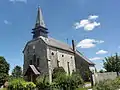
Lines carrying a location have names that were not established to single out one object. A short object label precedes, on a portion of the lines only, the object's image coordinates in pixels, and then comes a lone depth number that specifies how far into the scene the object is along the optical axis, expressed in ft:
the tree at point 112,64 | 99.92
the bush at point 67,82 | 49.75
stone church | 75.92
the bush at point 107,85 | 32.29
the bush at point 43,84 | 48.74
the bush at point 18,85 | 47.07
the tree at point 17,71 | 161.66
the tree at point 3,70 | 89.30
